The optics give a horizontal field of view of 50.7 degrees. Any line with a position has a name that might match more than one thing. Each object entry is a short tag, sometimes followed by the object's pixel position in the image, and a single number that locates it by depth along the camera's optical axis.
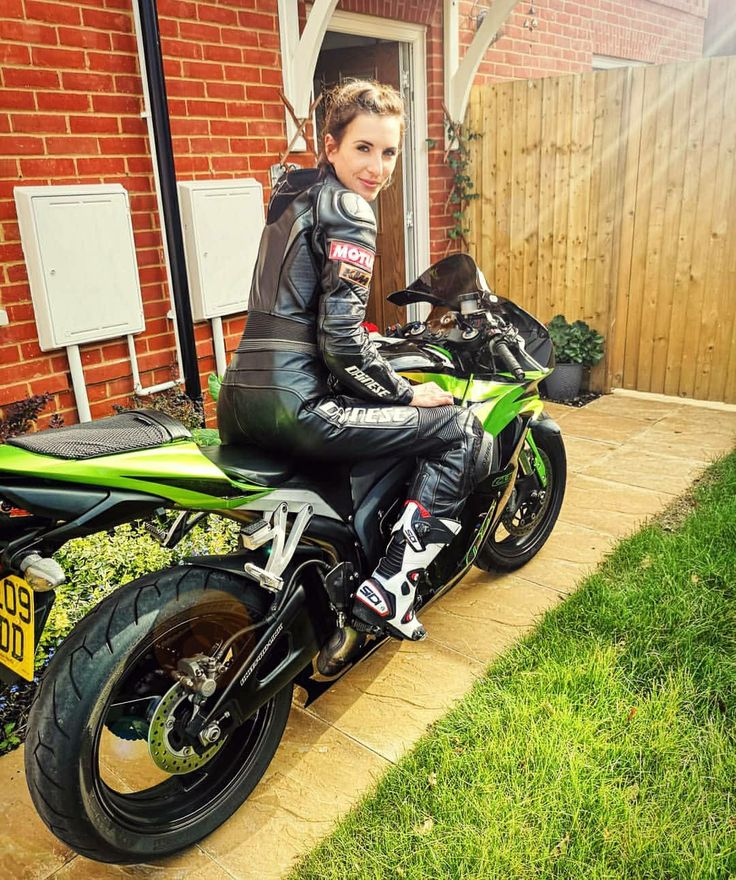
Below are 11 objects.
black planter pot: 6.36
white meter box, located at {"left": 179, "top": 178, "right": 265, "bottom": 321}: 4.34
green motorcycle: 1.75
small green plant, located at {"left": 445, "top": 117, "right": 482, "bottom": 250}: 6.66
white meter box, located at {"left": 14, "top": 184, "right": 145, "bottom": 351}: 3.62
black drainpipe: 3.92
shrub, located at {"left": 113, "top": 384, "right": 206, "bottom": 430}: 4.25
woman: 2.17
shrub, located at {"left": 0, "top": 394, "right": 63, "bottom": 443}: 3.49
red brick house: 3.64
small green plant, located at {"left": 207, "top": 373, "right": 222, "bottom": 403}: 4.34
